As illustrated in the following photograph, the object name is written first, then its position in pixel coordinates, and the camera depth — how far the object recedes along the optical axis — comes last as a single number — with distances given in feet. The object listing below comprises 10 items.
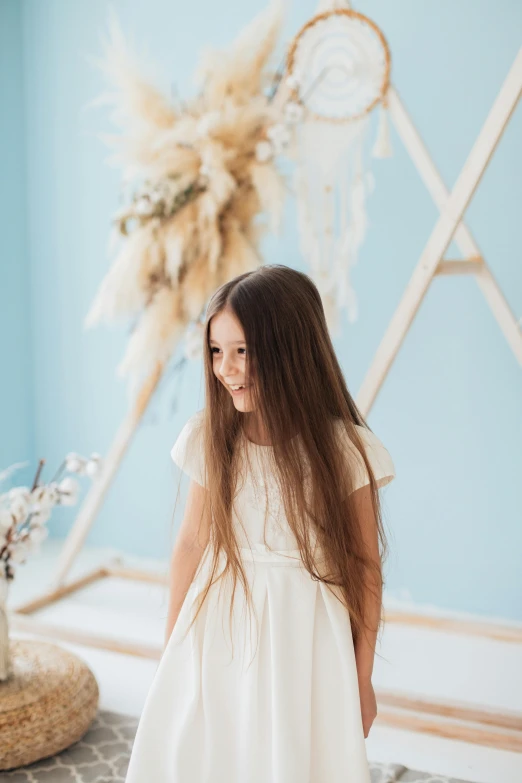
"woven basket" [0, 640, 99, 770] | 5.21
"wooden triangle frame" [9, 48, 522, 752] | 5.73
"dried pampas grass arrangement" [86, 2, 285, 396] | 6.99
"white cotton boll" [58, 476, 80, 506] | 5.70
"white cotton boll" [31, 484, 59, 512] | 5.57
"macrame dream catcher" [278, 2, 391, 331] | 6.75
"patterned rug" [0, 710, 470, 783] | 5.23
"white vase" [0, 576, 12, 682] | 5.47
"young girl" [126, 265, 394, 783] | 3.68
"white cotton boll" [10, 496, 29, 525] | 5.46
